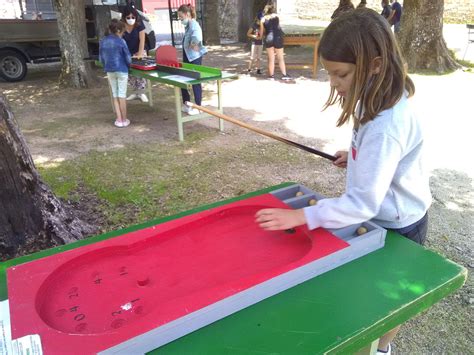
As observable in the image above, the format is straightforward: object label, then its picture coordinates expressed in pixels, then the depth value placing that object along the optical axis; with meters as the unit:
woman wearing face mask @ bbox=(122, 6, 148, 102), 6.25
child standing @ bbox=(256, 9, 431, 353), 1.25
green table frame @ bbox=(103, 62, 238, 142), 4.81
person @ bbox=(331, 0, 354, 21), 8.66
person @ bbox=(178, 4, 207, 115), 5.74
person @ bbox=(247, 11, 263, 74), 8.36
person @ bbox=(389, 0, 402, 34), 11.02
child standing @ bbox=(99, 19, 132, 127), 5.27
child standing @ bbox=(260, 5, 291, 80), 7.89
